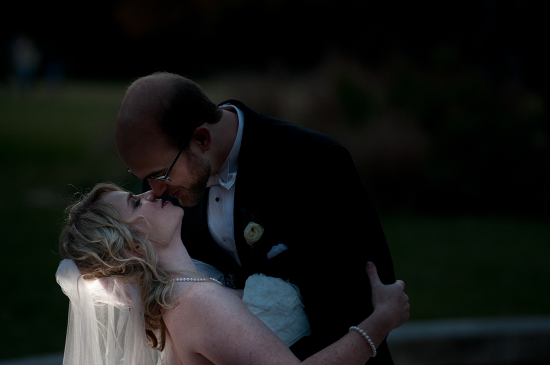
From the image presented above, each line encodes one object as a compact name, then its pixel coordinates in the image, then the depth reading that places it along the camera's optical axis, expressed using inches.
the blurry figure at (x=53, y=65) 1432.1
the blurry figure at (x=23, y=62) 1283.8
